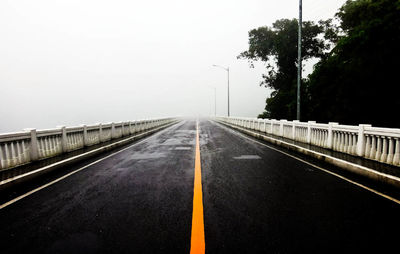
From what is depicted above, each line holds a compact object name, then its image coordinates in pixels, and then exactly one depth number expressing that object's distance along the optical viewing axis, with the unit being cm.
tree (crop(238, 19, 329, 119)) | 3594
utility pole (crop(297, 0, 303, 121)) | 1285
